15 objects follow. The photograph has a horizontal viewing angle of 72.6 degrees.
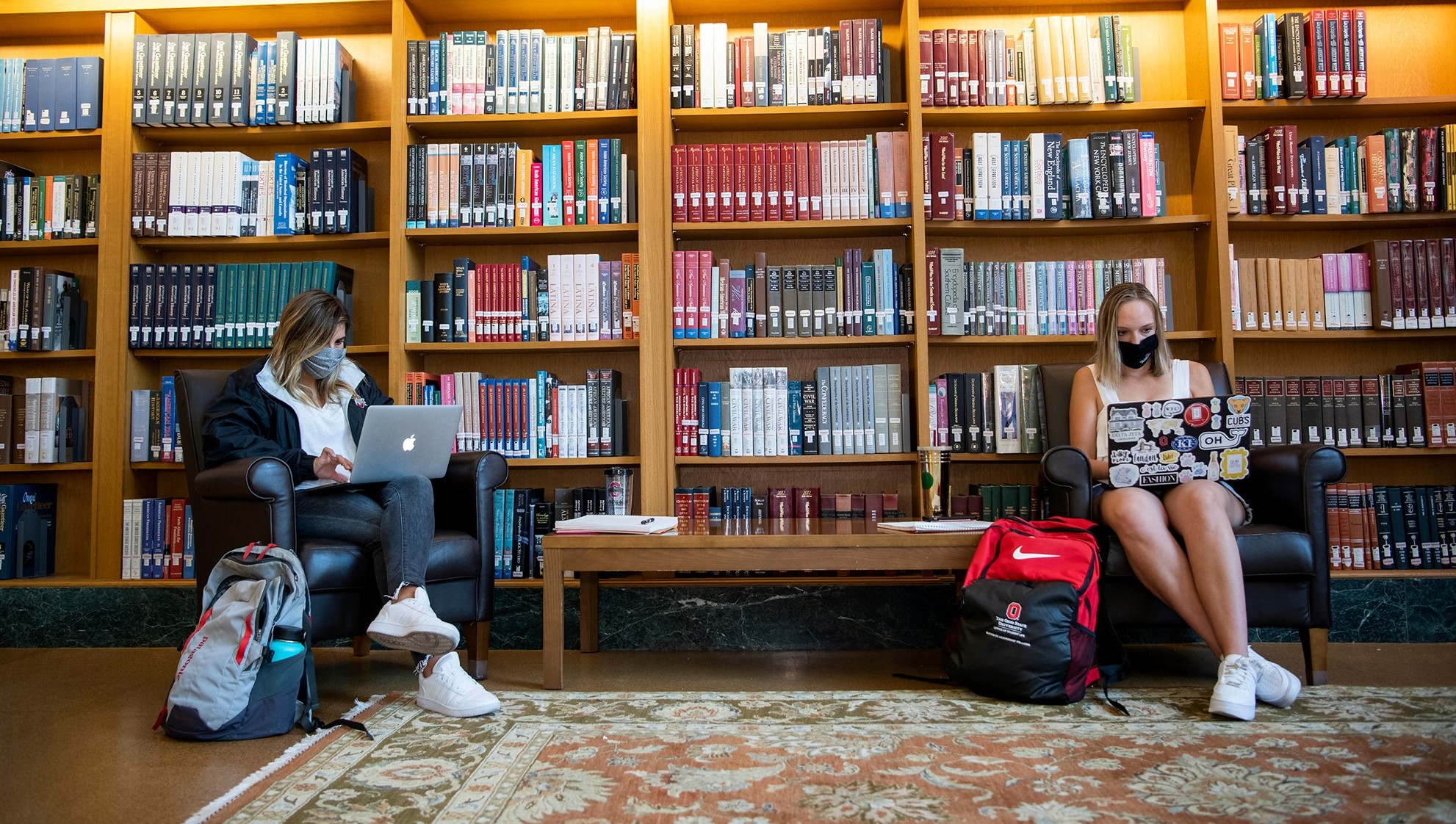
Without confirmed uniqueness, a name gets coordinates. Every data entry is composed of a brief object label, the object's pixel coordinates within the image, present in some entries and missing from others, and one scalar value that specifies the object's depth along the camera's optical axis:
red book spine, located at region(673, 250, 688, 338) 3.50
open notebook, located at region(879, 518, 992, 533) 2.57
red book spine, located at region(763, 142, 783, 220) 3.53
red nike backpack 2.28
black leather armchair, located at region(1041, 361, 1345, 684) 2.52
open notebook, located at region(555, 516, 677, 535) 2.58
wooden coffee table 2.53
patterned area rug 1.60
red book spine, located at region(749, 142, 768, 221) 3.53
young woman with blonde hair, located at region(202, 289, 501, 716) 2.29
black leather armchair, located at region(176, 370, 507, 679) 2.38
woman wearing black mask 2.25
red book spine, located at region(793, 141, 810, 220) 3.53
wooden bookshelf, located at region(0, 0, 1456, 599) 3.49
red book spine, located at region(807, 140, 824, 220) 3.53
